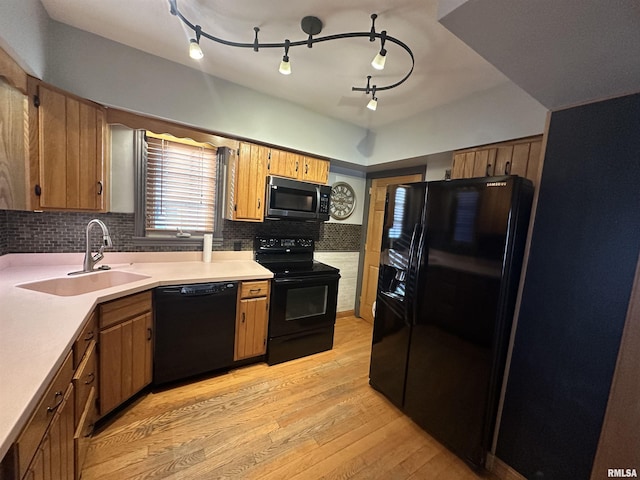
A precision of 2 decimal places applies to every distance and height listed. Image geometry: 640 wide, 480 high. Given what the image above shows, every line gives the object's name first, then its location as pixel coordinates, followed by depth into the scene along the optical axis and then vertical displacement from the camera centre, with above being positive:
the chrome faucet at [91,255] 1.80 -0.42
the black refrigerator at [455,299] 1.44 -0.45
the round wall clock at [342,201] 3.44 +0.26
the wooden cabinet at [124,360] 1.59 -1.06
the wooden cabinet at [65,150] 1.57 +0.31
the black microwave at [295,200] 2.55 +0.17
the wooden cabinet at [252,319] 2.27 -0.97
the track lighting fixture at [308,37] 1.34 +0.98
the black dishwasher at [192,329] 1.94 -0.98
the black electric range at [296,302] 2.44 -0.86
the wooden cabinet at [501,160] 1.79 +0.56
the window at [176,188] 2.26 +0.17
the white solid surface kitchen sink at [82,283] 1.64 -0.60
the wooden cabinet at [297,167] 2.59 +0.52
